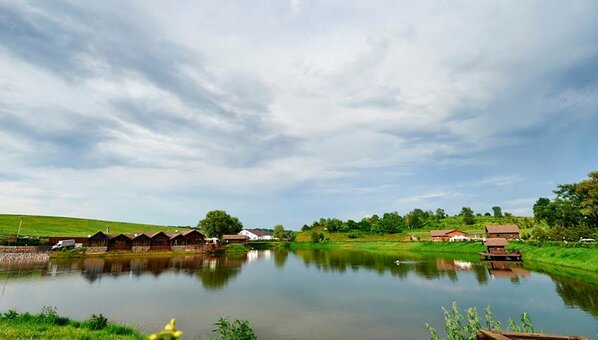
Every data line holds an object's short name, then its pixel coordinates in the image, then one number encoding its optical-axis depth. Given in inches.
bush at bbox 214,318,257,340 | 551.5
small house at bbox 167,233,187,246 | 3631.9
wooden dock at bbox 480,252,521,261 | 2468.3
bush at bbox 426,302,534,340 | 441.4
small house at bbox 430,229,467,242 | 4353.8
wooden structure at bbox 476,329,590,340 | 298.3
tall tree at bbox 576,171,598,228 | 2800.4
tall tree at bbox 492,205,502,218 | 6258.4
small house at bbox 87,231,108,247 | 3259.1
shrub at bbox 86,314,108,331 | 727.1
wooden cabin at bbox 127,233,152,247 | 3444.9
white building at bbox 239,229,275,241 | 6506.4
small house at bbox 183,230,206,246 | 3735.0
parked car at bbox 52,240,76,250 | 2934.3
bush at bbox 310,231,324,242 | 5248.5
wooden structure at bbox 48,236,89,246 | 3182.3
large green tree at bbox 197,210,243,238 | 4658.0
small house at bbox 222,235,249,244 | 5093.5
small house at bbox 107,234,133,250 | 3336.1
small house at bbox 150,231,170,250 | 3523.6
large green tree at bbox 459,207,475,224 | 5580.7
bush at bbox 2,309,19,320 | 749.9
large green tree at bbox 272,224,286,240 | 5733.3
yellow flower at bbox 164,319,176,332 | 102.7
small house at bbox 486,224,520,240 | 3868.1
